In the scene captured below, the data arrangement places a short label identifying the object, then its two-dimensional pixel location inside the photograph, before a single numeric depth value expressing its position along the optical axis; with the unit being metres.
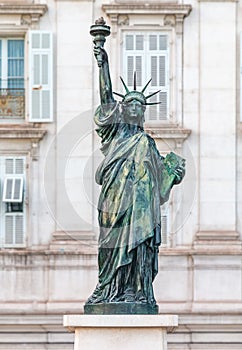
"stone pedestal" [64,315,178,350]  23.94
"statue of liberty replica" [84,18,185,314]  24.55
